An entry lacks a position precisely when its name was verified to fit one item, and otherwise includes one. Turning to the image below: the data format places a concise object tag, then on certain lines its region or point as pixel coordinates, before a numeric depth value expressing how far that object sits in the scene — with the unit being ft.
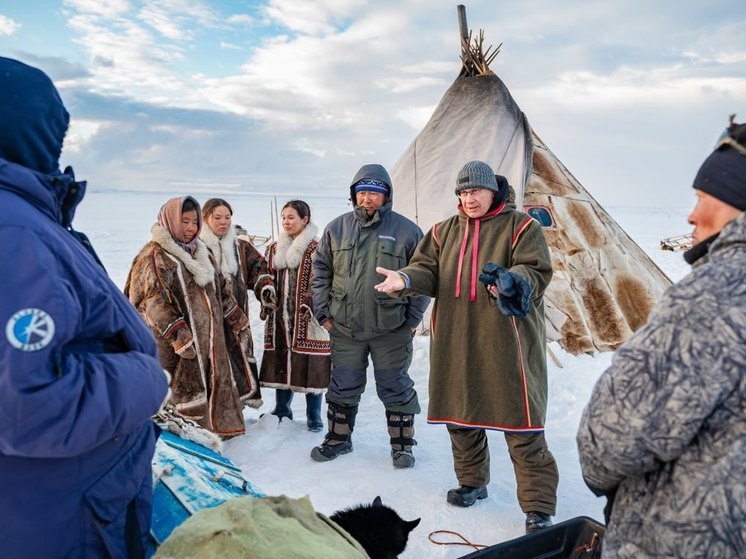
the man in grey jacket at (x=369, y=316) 11.94
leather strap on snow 9.11
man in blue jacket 3.59
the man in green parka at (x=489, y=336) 9.33
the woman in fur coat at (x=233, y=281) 13.02
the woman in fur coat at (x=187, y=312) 11.49
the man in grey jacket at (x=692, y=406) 3.84
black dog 6.59
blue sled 5.47
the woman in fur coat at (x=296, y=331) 13.78
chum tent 19.85
